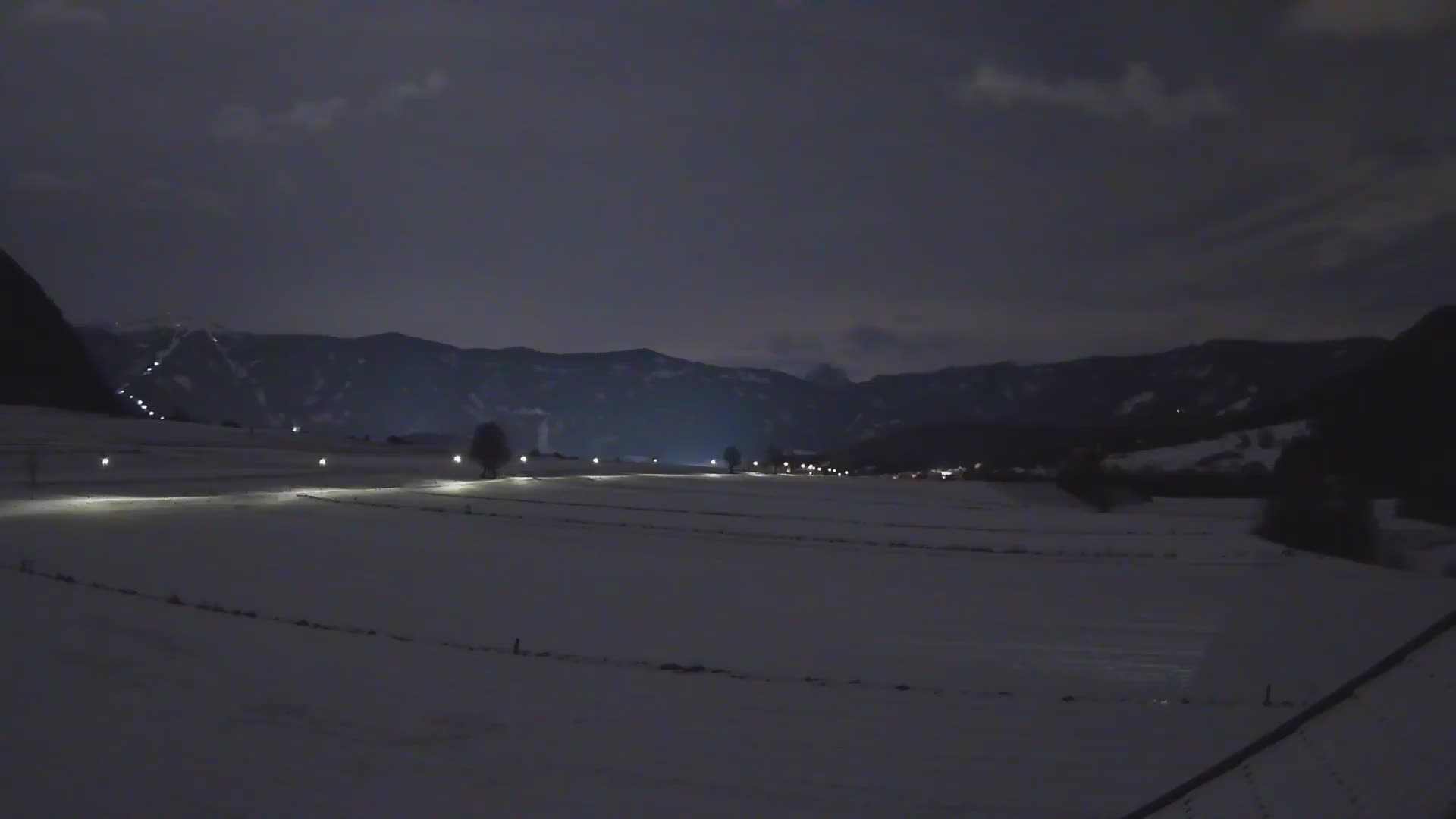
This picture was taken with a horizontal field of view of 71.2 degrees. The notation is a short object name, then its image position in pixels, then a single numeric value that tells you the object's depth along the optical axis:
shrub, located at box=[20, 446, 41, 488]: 49.35
